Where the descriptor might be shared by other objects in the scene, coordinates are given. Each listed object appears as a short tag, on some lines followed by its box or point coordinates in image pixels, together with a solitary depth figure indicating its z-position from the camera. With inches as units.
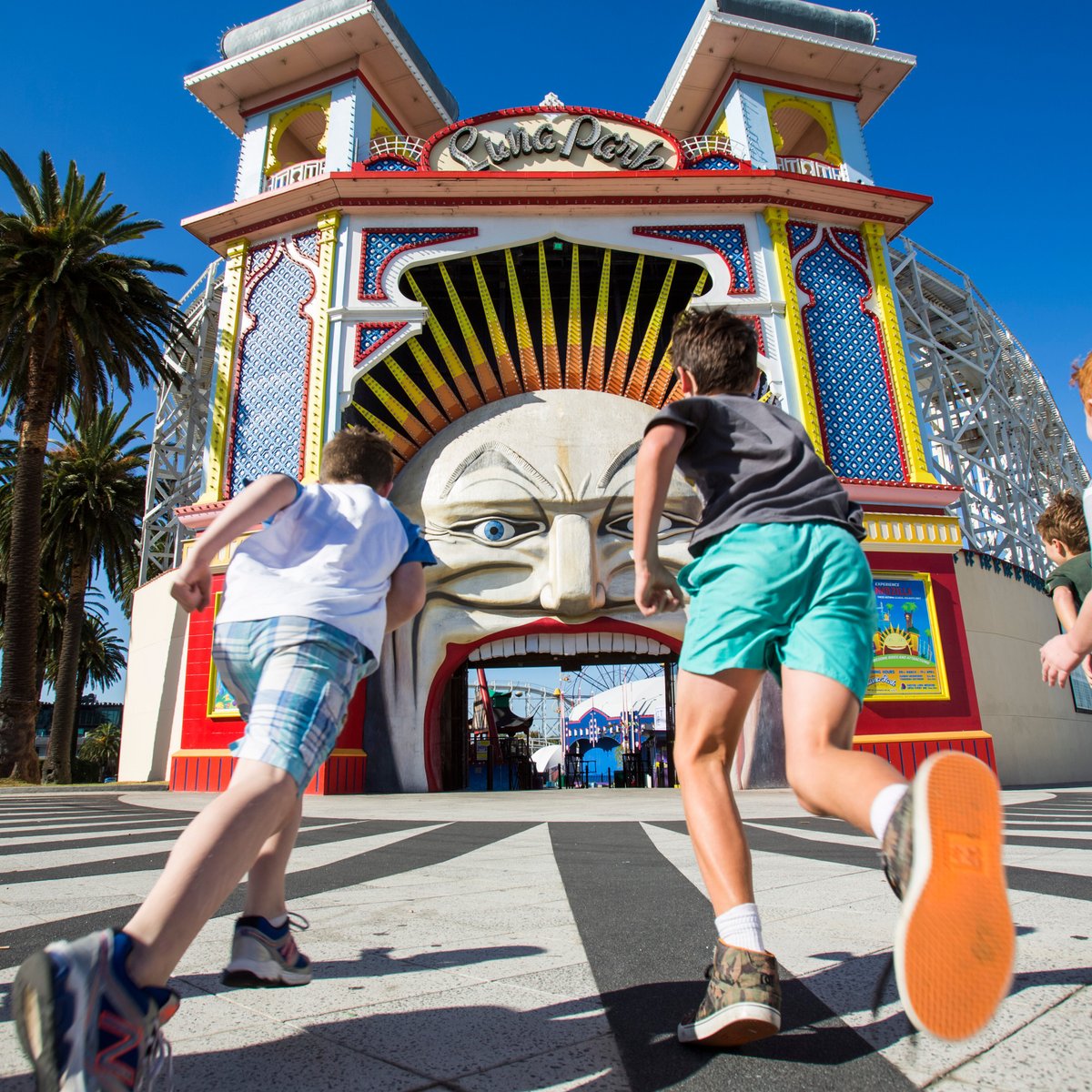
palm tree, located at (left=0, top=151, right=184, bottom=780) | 580.1
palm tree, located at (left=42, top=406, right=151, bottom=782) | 854.5
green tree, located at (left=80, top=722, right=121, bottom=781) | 1657.2
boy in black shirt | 46.9
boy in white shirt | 41.0
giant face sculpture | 448.1
